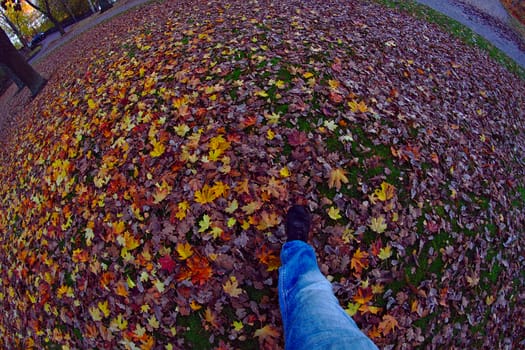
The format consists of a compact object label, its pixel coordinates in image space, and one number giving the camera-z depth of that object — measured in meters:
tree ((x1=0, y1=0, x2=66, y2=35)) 9.27
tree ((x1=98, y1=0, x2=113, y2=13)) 13.24
